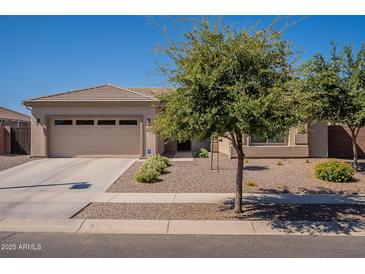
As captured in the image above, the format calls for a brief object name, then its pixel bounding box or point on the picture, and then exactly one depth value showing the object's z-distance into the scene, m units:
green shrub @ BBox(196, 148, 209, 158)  18.73
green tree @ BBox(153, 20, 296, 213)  6.56
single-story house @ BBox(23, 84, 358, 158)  18.27
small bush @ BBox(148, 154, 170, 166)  14.99
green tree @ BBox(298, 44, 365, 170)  12.45
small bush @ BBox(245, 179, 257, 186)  11.40
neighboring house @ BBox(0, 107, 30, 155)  21.05
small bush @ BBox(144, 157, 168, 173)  13.21
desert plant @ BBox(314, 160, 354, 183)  11.84
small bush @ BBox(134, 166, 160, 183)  11.71
